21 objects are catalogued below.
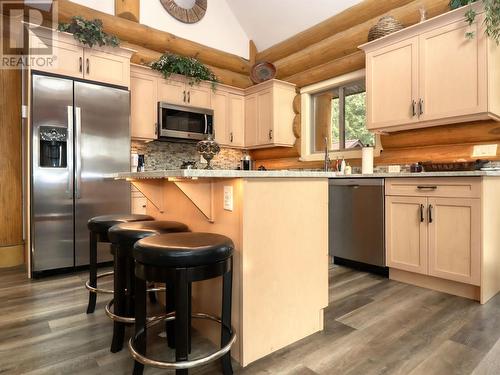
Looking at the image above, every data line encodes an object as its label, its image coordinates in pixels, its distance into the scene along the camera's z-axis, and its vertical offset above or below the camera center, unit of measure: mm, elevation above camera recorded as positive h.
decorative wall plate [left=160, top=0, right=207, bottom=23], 4355 +2587
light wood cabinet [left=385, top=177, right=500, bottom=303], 2297 -388
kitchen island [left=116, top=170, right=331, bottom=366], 1515 -329
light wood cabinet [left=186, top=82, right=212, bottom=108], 4297 +1315
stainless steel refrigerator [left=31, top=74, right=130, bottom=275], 2871 +230
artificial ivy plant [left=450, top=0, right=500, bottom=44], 2350 +1326
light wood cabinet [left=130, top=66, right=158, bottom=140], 3812 +1058
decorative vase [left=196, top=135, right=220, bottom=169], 1618 +202
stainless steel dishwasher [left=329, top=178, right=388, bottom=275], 2906 -373
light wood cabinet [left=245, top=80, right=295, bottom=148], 4555 +1105
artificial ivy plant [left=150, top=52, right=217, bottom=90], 3976 +1591
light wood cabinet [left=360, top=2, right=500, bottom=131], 2498 +1009
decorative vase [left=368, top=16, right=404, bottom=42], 3143 +1651
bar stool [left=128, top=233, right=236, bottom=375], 1180 -356
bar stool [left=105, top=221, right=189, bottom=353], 1582 -428
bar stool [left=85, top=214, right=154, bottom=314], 2014 -319
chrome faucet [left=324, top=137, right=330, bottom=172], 3807 +304
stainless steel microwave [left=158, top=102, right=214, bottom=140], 3988 +888
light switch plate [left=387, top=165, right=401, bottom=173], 3385 +198
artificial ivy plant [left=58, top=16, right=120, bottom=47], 3057 +1578
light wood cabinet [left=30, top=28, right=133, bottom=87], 2959 +1332
